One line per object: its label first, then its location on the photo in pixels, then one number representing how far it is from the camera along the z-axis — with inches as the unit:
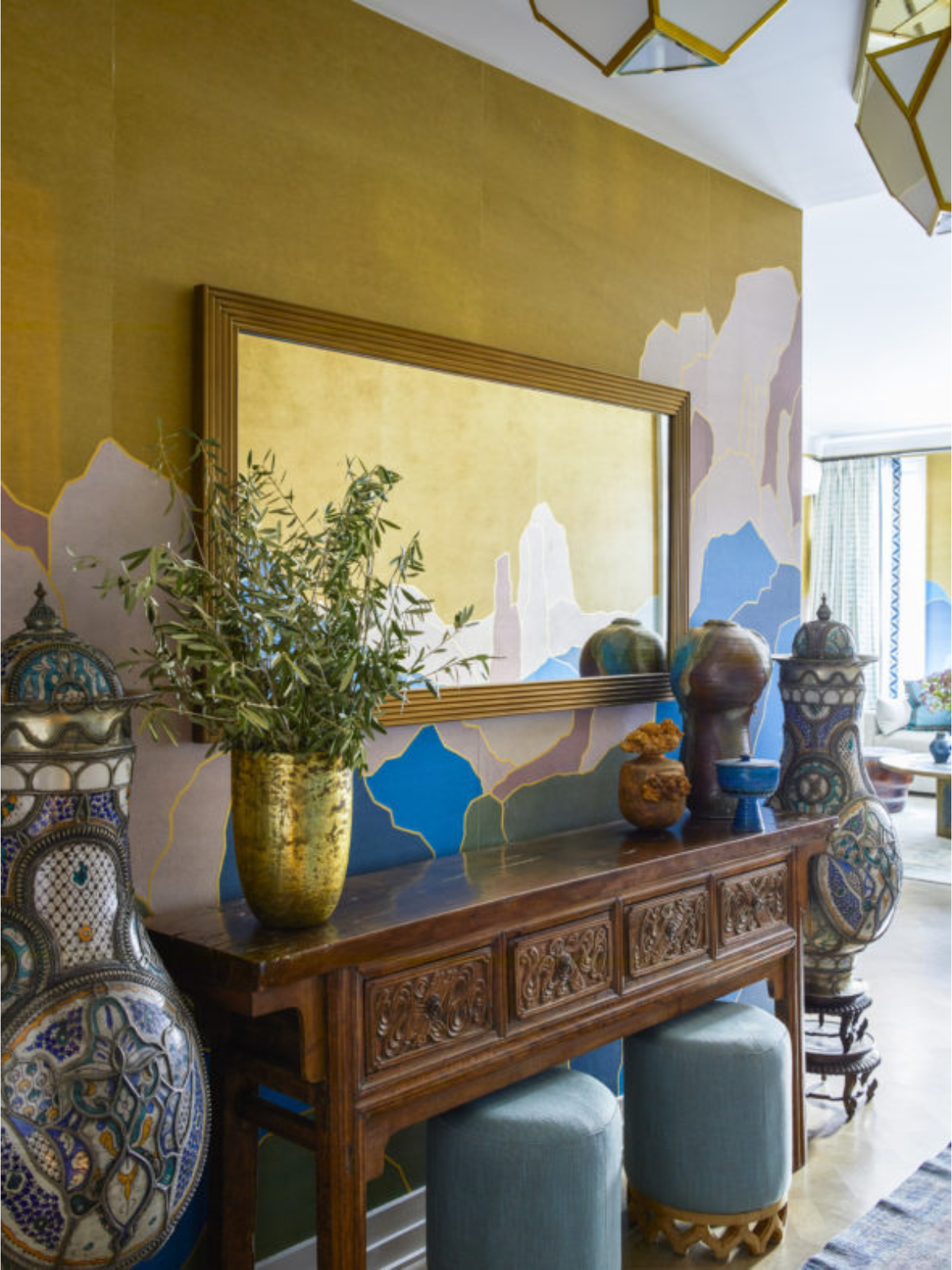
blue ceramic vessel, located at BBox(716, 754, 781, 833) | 108.6
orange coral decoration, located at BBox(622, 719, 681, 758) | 108.3
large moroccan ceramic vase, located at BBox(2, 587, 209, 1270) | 60.1
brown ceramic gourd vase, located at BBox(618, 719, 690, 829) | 107.6
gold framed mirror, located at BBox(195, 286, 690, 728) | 86.4
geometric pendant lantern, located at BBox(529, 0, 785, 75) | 71.4
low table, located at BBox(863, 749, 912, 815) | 298.4
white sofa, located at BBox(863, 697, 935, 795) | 340.2
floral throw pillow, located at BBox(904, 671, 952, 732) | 316.1
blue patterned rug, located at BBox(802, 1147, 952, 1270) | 96.7
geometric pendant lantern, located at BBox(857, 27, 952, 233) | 81.0
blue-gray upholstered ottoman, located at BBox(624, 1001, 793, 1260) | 96.4
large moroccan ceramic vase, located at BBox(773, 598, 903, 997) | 124.1
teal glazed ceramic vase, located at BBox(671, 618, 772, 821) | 113.7
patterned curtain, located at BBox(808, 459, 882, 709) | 375.9
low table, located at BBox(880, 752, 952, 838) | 258.7
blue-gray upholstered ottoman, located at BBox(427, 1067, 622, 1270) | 79.3
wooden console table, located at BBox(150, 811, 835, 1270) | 72.5
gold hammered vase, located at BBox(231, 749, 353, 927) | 73.2
